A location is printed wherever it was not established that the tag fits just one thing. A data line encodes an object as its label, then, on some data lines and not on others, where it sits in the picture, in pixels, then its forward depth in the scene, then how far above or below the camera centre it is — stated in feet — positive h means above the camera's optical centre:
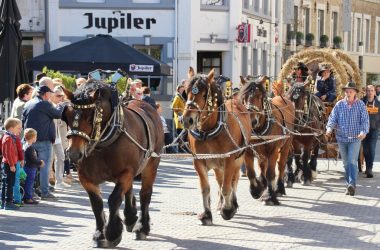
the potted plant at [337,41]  160.13 +3.01
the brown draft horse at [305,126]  57.52 -4.22
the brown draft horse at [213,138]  39.32 -3.52
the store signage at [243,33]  111.86 +3.02
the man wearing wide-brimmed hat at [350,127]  52.21 -3.88
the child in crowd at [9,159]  44.62 -4.86
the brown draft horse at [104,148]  32.78 -3.25
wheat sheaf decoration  67.67 -0.10
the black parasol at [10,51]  57.00 +0.38
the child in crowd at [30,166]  47.05 -5.47
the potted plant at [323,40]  154.10 +3.06
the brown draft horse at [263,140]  47.55 -4.49
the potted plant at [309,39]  149.59 +3.14
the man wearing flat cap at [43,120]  47.65 -3.22
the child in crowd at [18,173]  45.16 -5.65
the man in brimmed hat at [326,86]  65.62 -1.94
